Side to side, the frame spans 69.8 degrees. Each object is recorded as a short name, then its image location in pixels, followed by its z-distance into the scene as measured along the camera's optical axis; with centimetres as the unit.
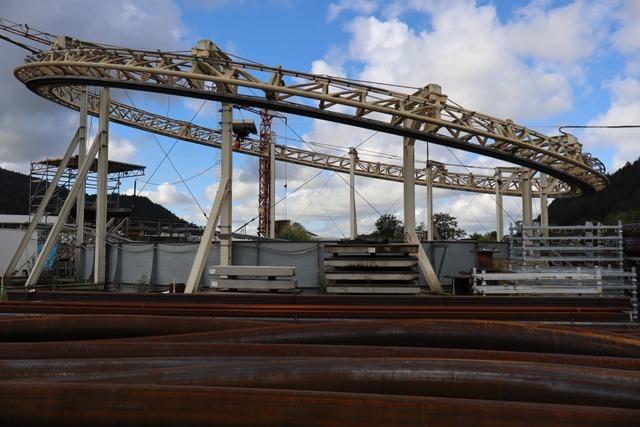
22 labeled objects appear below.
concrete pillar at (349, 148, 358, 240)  2711
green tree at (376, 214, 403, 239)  4691
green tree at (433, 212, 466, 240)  4878
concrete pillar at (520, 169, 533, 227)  2839
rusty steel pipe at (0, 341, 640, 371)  433
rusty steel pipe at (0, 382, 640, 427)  307
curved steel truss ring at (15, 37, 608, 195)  1347
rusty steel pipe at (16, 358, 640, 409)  359
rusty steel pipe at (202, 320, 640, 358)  511
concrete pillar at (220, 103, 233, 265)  1427
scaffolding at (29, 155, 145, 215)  3404
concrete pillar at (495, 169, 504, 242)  3198
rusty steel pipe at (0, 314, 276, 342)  582
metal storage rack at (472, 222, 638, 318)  991
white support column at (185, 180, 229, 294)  1284
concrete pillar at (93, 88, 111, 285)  1586
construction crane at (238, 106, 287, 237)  3875
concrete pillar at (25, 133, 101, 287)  1536
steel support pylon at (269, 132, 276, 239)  2681
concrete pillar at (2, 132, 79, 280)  1686
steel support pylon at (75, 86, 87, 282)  1781
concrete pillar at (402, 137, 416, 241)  1528
